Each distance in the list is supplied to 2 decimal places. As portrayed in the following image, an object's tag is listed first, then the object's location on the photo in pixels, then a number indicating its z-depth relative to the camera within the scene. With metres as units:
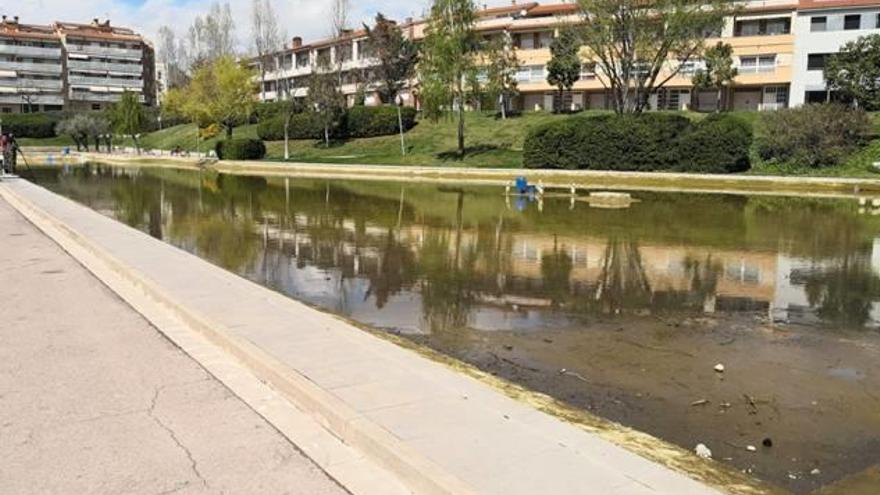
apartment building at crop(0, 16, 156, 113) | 118.14
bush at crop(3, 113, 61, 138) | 90.94
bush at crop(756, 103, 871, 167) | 38.88
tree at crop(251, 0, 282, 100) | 86.31
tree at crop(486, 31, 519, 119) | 51.00
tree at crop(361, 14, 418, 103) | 73.44
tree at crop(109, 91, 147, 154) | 74.00
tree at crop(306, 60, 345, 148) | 60.06
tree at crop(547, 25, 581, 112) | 59.25
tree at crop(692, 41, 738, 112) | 55.38
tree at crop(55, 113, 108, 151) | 79.12
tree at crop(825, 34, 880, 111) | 46.97
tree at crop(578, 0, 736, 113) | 44.69
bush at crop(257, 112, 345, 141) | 63.19
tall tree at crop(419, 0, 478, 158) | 49.06
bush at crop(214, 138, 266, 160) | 57.62
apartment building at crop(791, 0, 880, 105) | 54.29
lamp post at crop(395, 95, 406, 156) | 54.38
